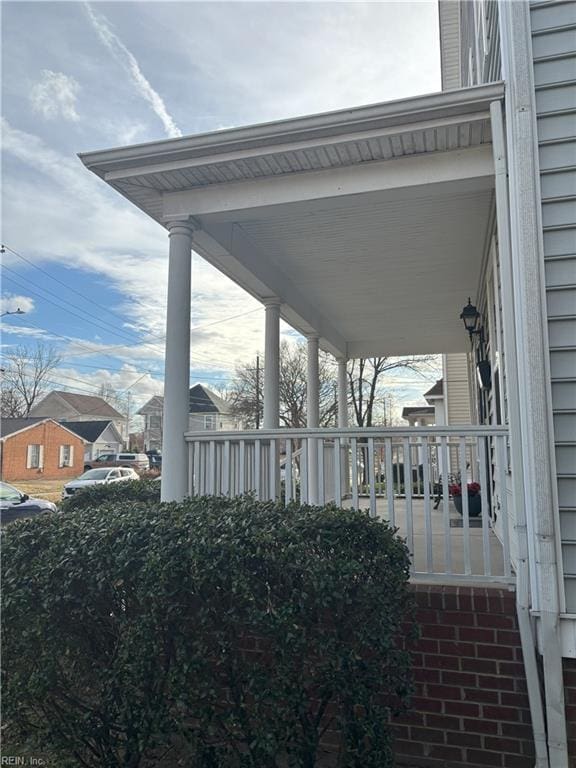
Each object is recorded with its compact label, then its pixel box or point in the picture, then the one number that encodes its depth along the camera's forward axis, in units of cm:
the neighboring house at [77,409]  4406
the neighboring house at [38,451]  2873
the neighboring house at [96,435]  3822
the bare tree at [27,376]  3437
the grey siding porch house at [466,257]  250
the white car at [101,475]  2020
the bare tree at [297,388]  2348
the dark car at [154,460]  3346
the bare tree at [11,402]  3397
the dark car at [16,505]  1222
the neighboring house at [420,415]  1906
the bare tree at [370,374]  2405
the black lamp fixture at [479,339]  563
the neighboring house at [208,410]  4109
